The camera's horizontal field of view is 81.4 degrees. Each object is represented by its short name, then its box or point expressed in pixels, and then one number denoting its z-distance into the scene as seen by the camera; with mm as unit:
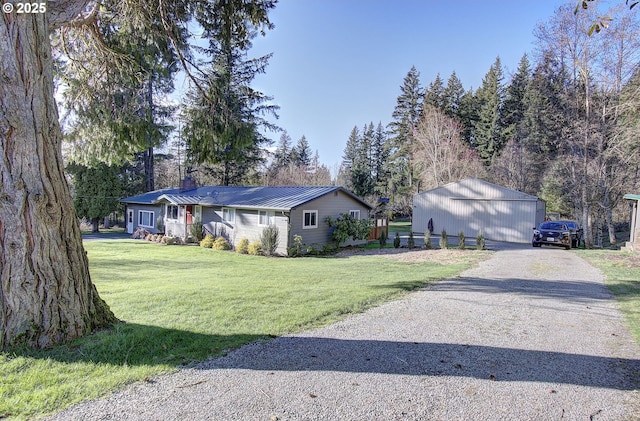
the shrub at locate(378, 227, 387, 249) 20591
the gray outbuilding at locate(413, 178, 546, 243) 22484
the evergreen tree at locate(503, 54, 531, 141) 40125
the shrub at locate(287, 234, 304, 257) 17423
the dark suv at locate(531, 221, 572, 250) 18203
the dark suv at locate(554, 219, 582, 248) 18922
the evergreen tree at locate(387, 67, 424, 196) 44938
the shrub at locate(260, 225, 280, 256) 17656
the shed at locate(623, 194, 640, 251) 16173
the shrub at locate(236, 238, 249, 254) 18891
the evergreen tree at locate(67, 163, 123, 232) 30828
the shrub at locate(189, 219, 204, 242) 22109
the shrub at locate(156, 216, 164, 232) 25094
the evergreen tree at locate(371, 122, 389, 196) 51759
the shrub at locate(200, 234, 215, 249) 20719
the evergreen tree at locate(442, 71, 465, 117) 44594
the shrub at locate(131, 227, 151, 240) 25845
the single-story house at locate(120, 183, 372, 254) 18281
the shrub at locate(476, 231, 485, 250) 17359
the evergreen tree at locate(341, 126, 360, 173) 56625
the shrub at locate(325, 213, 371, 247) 19875
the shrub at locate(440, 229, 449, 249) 17888
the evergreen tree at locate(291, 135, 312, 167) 58447
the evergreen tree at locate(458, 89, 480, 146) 43656
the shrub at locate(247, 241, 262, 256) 18203
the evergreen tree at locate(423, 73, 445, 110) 43156
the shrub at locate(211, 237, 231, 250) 20031
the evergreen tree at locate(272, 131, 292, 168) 52884
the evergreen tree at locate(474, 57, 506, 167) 40438
